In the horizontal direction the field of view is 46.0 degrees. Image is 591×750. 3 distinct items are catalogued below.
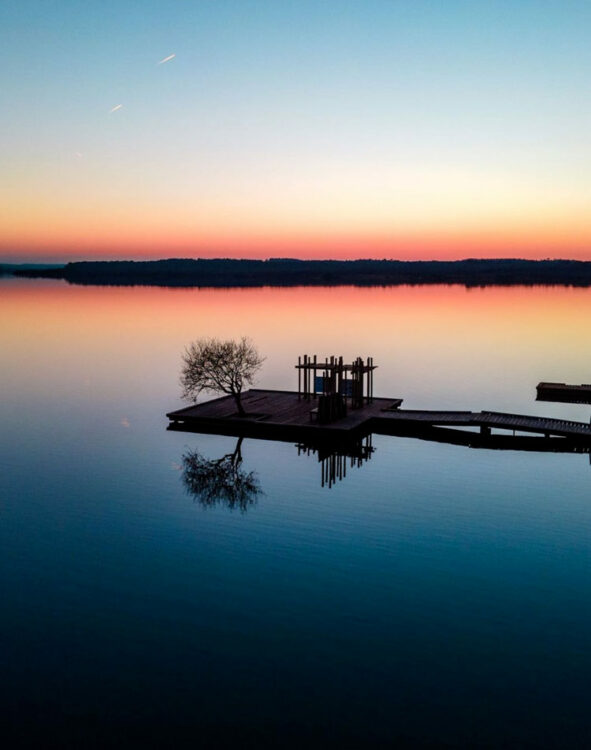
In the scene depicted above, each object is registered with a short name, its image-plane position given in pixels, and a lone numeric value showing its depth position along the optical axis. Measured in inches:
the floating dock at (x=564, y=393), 1759.4
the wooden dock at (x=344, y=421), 1328.7
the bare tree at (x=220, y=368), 1473.9
